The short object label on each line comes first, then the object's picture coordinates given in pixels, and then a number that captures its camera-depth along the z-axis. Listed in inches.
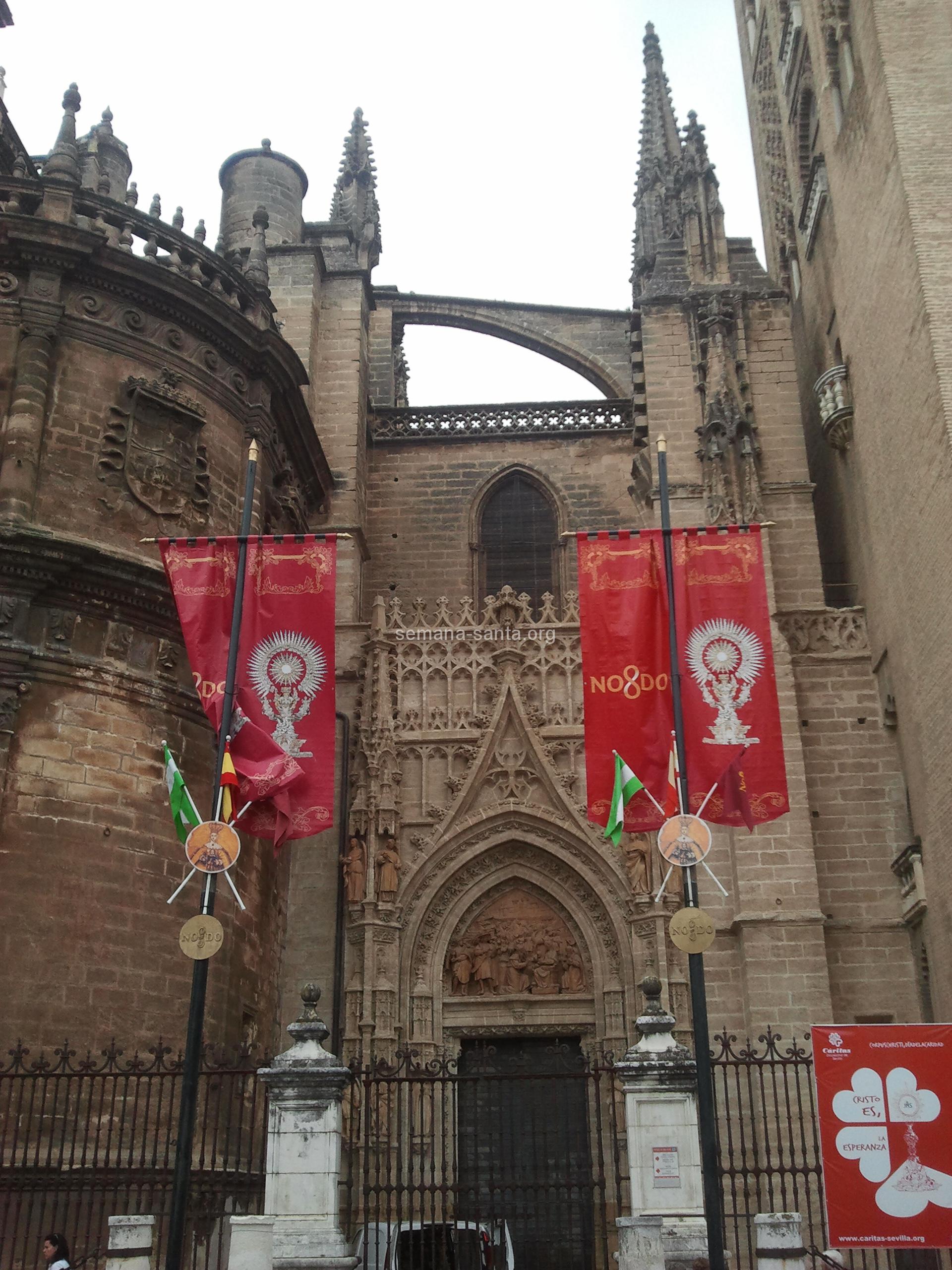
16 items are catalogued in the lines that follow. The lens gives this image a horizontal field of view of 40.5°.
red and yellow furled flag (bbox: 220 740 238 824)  436.1
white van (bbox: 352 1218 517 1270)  393.7
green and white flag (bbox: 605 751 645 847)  436.8
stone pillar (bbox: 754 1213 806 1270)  365.4
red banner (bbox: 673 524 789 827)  437.4
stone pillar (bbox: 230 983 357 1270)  383.2
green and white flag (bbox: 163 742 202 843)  456.8
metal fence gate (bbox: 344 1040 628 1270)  405.4
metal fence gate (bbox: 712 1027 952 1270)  547.8
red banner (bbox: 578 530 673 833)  445.4
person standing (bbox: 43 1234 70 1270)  374.3
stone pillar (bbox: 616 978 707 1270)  378.3
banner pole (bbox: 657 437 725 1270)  342.0
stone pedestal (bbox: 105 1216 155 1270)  363.6
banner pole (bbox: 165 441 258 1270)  356.8
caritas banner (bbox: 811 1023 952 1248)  398.6
